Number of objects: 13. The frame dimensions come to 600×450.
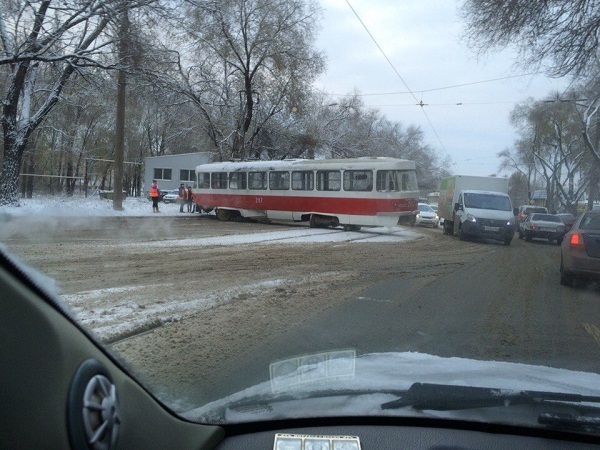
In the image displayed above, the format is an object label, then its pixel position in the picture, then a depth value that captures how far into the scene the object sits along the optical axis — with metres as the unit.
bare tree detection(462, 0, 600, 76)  13.52
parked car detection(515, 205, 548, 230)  37.82
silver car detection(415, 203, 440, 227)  34.38
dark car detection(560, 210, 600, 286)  9.29
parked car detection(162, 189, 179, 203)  36.17
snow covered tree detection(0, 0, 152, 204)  8.86
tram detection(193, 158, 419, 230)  21.64
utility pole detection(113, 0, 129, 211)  17.02
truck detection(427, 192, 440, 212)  54.09
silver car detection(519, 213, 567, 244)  26.44
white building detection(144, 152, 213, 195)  44.72
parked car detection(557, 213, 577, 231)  31.44
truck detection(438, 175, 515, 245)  20.53
